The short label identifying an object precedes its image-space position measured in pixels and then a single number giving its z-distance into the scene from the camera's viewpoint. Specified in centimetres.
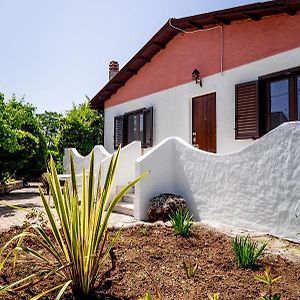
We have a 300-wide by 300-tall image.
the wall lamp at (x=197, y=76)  944
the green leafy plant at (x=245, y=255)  383
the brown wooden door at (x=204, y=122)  919
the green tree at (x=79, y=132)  1526
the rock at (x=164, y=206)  710
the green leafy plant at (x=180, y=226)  536
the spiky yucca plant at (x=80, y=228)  284
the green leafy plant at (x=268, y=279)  229
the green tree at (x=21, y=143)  950
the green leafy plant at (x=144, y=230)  556
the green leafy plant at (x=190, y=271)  355
